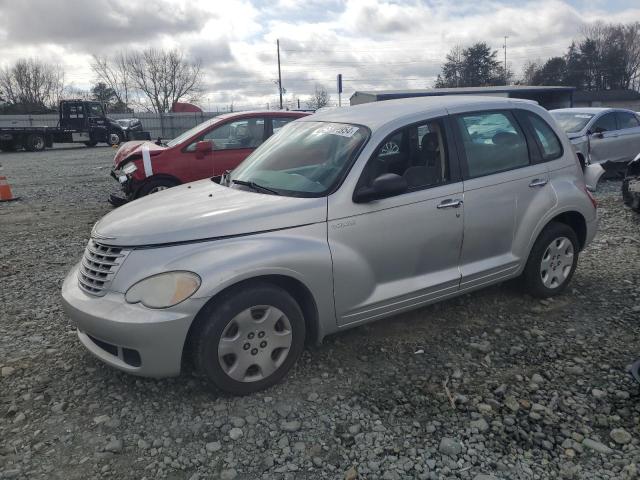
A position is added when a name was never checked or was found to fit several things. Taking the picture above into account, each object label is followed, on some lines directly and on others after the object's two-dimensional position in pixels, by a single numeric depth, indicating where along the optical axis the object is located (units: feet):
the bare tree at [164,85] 225.15
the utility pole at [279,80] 167.16
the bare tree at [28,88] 209.77
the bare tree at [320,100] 180.53
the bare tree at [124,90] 230.48
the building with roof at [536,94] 100.60
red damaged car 26.09
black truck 88.74
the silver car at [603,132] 33.45
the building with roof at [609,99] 190.90
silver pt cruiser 9.64
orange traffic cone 34.76
